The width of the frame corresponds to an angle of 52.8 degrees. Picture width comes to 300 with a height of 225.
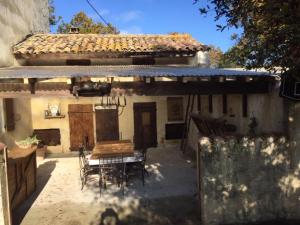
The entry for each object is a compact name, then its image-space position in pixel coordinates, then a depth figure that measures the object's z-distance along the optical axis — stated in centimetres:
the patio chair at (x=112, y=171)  845
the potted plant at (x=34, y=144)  1045
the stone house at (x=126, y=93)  640
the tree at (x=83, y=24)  2692
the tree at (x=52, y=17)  2502
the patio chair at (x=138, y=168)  873
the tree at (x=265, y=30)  405
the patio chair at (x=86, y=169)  882
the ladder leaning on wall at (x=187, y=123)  1261
